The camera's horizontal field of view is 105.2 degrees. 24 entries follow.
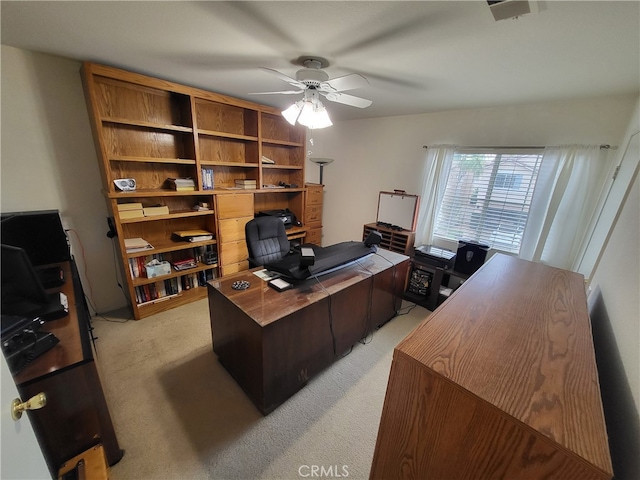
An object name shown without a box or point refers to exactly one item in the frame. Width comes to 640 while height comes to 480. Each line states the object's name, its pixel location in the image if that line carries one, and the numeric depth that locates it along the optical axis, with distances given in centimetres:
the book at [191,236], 273
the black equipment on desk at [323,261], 177
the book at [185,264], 270
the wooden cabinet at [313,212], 381
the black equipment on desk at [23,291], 111
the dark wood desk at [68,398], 104
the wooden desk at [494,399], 54
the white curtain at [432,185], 291
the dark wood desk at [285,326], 148
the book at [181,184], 253
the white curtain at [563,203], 213
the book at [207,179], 274
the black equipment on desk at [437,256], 277
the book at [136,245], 234
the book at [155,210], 240
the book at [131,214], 222
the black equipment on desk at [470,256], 255
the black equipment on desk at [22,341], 102
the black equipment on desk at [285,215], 347
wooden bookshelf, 218
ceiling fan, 151
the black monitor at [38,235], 175
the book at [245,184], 309
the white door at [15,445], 57
